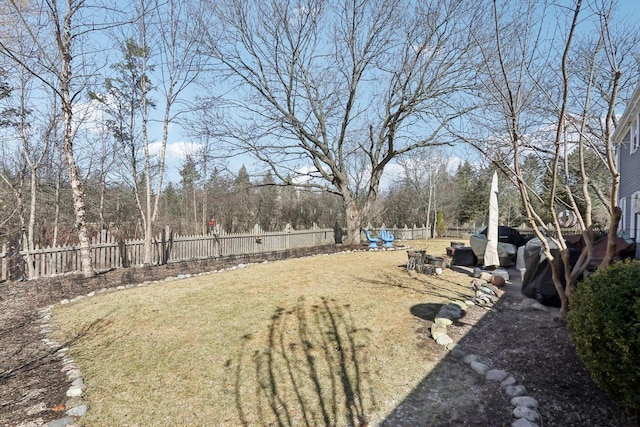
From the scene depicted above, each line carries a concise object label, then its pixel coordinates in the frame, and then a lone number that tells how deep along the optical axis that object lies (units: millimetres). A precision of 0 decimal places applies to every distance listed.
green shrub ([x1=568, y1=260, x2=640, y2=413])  2084
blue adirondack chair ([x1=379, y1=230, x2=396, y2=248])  14305
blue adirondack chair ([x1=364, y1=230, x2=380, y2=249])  13918
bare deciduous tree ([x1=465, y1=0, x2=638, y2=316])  3393
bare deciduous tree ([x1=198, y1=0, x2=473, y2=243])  12422
